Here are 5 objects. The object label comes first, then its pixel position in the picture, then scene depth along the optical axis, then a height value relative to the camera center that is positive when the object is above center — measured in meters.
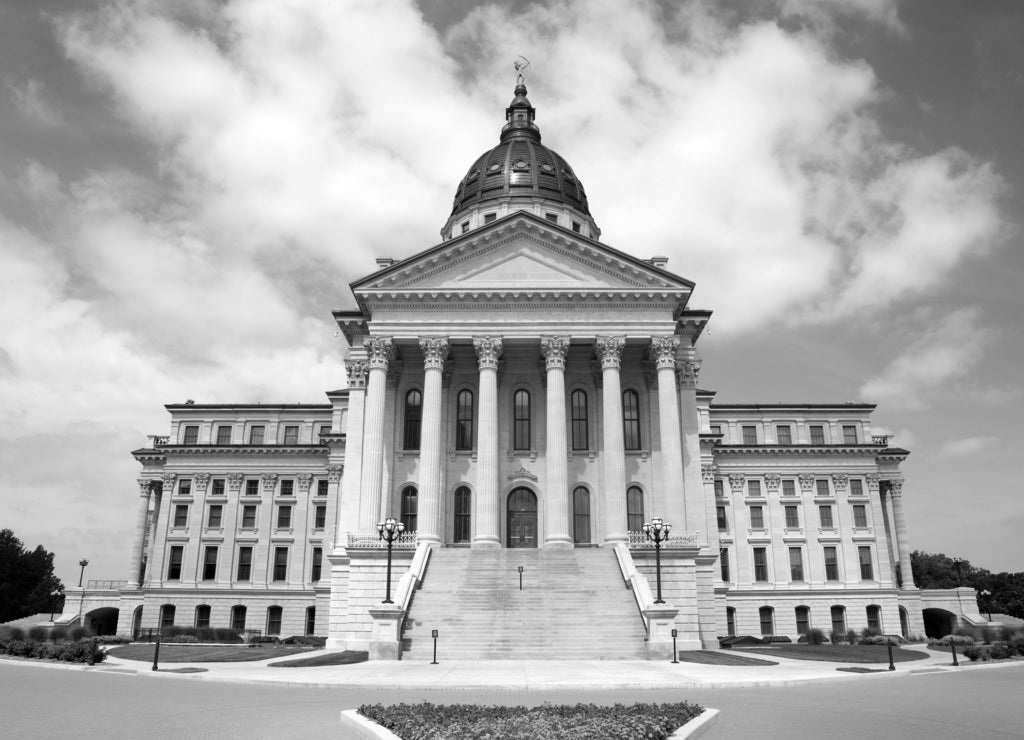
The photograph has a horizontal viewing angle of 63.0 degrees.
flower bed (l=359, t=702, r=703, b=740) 10.96 -1.60
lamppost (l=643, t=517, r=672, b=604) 33.15 +3.06
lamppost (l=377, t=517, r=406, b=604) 33.53 +3.02
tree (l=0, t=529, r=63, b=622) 86.12 +2.39
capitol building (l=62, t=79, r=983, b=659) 37.16 +7.65
